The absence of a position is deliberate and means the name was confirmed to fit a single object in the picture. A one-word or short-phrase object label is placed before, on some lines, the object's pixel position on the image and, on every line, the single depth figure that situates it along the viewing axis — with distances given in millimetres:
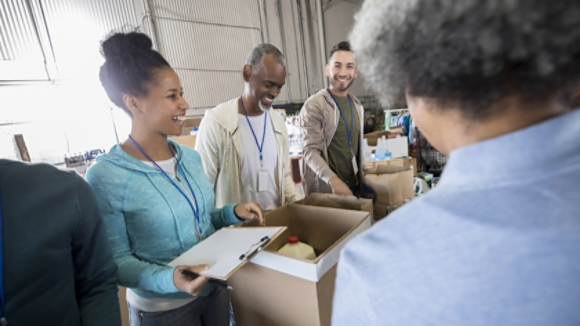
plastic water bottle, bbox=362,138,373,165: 2244
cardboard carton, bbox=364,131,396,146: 2594
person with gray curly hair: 250
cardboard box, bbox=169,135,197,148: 2845
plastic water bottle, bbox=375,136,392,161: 2293
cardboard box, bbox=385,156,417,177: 2341
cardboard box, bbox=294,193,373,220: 1149
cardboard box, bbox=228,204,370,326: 712
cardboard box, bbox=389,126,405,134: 3425
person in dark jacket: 538
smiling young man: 1750
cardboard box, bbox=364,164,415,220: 1478
